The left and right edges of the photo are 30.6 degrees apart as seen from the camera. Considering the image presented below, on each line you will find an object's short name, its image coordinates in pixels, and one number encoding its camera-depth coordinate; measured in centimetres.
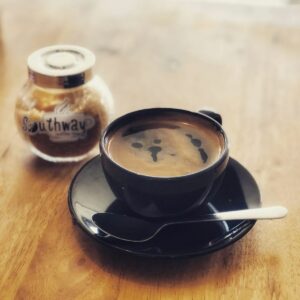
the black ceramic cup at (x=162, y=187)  59
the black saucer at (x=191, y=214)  60
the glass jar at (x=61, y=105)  73
